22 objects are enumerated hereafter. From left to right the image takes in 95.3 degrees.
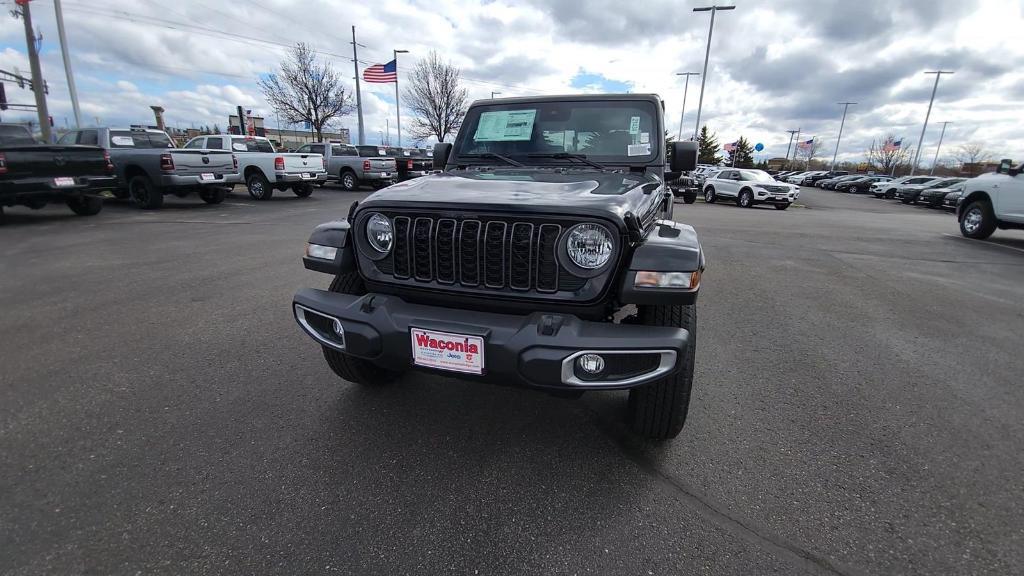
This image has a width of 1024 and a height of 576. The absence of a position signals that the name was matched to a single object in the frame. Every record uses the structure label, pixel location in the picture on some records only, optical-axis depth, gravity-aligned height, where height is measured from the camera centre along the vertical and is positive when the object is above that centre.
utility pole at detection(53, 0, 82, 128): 16.35 +2.83
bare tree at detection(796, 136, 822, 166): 75.88 +4.93
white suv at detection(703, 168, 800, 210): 17.91 -0.39
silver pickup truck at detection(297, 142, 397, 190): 17.31 -0.17
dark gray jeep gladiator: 1.89 -0.53
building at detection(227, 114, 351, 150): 38.50 +2.60
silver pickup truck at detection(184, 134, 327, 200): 13.37 -0.24
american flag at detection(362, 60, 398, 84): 24.86 +4.54
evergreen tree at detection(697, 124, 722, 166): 64.75 +3.85
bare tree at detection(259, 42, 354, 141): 27.98 +3.58
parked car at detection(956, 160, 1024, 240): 8.67 -0.25
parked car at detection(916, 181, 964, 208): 20.77 -0.33
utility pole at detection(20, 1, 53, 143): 16.55 +2.73
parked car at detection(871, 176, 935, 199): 25.87 -0.03
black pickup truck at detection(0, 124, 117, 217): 8.23 -0.46
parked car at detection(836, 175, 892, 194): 34.62 -0.02
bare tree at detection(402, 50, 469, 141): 35.12 +4.68
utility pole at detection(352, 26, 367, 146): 26.64 +3.44
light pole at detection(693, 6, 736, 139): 24.64 +7.74
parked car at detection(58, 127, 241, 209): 10.84 -0.30
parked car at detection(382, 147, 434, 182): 17.93 +0.21
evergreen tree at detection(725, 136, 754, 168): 69.06 +3.60
